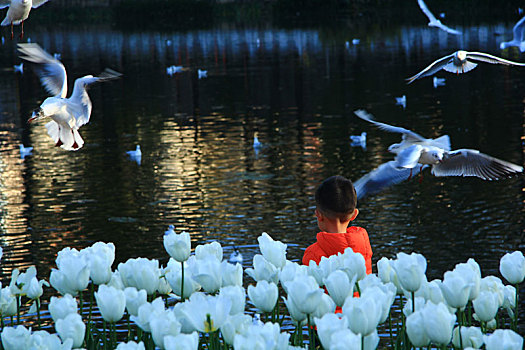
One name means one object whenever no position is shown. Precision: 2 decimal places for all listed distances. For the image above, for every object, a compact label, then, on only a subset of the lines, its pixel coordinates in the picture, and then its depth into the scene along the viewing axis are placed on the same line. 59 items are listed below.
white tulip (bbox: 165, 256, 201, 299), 6.40
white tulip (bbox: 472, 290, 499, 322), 5.88
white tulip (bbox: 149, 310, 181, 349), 5.30
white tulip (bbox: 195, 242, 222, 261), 6.54
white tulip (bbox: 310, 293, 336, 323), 5.53
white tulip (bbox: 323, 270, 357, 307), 5.61
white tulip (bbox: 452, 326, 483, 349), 5.62
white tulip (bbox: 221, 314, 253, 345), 5.37
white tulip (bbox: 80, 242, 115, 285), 6.25
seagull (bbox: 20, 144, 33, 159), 30.97
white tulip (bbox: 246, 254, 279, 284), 6.37
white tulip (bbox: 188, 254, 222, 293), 5.91
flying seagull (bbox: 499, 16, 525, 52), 25.38
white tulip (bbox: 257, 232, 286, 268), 6.61
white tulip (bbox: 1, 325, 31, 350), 5.52
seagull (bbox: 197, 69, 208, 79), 53.19
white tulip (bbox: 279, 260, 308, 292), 5.93
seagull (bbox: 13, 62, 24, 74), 62.06
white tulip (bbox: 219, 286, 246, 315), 5.61
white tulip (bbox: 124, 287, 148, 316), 6.00
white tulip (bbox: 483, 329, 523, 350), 5.02
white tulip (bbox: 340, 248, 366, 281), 6.00
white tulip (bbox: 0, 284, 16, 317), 6.75
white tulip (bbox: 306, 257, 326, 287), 6.19
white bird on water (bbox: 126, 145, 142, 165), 29.53
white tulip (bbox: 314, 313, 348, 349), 4.98
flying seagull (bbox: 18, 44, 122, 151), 12.84
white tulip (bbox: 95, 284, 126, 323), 5.73
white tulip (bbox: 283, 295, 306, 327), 5.54
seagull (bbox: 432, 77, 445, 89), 44.90
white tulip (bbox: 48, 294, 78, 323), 5.81
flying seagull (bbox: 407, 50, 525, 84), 14.27
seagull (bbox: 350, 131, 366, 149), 29.69
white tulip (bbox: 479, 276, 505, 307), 6.23
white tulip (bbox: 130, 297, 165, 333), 5.61
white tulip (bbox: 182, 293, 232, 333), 5.22
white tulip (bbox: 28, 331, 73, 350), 5.30
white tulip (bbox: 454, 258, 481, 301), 5.75
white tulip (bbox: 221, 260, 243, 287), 6.12
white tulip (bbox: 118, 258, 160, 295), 6.28
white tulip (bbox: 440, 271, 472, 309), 5.56
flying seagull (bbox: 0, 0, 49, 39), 11.71
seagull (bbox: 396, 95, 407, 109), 38.41
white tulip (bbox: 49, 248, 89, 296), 6.01
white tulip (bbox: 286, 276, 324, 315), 5.38
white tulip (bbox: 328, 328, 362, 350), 4.65
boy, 7.62
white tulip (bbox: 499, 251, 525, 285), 6.26
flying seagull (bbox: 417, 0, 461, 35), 21.77
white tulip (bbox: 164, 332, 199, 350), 4.86
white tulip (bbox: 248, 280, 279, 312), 5.70
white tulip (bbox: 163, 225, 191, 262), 6.35
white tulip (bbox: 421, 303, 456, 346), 5.09
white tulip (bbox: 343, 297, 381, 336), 5.10
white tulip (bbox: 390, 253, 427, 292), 5.80
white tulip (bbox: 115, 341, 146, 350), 5.00
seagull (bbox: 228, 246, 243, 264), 16.61
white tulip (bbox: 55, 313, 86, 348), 5.50
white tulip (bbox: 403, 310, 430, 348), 5.28
